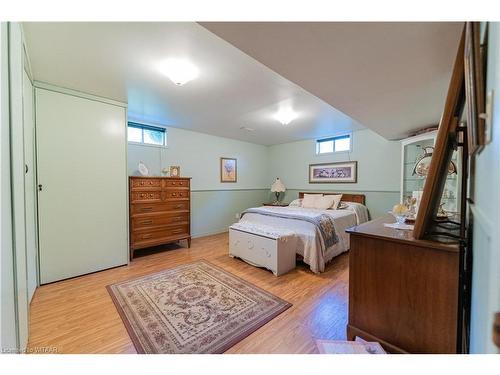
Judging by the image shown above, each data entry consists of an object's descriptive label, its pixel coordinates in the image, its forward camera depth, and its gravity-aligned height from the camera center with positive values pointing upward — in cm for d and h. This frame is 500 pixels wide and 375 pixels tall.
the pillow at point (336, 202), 400 -38
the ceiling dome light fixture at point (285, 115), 316 +109
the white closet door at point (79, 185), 236 -5
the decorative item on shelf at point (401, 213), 155 -23
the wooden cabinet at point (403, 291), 100 -58
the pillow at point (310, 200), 438 -38
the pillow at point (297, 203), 464 -47
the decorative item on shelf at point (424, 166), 169 +14
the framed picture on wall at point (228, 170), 509 +31
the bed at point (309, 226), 274 -67
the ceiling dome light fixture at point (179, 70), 188 +107
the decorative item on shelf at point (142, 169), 358 +22
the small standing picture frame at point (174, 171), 381 +20
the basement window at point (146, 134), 377 +90
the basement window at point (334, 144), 460 +88
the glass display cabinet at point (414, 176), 230 +16
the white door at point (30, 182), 201 -1
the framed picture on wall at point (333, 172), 448 +23
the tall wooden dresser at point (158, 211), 314 -48
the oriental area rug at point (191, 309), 150 -115
